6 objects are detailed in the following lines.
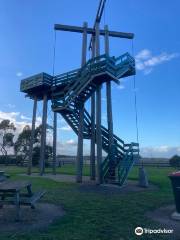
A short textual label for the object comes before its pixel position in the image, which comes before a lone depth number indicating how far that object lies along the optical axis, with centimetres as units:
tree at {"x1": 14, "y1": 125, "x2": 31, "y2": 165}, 4775
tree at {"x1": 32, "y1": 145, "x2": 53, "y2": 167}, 3656
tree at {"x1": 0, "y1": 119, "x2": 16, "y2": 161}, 5090
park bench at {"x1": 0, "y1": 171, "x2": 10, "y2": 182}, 820
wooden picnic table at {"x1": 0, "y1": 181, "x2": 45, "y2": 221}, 620
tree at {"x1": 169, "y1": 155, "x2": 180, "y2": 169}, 3091
